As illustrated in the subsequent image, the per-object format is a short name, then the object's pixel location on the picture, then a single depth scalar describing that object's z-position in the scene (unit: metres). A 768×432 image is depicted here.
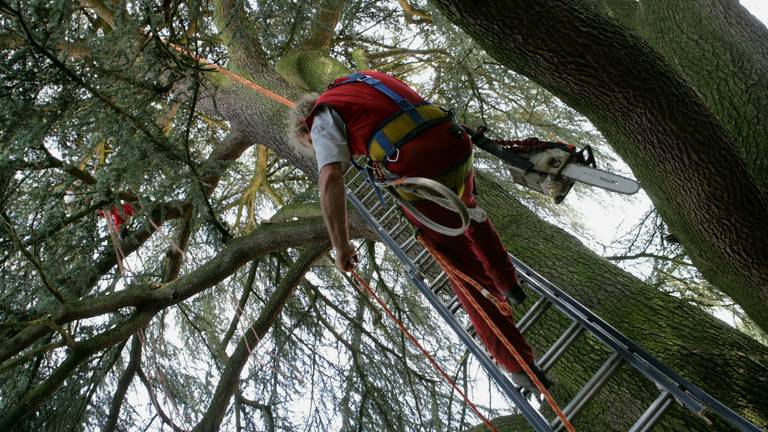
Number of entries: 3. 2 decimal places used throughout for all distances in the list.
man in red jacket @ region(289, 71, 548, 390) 1.89
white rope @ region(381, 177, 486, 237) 1.71
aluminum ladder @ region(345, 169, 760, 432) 1.56
